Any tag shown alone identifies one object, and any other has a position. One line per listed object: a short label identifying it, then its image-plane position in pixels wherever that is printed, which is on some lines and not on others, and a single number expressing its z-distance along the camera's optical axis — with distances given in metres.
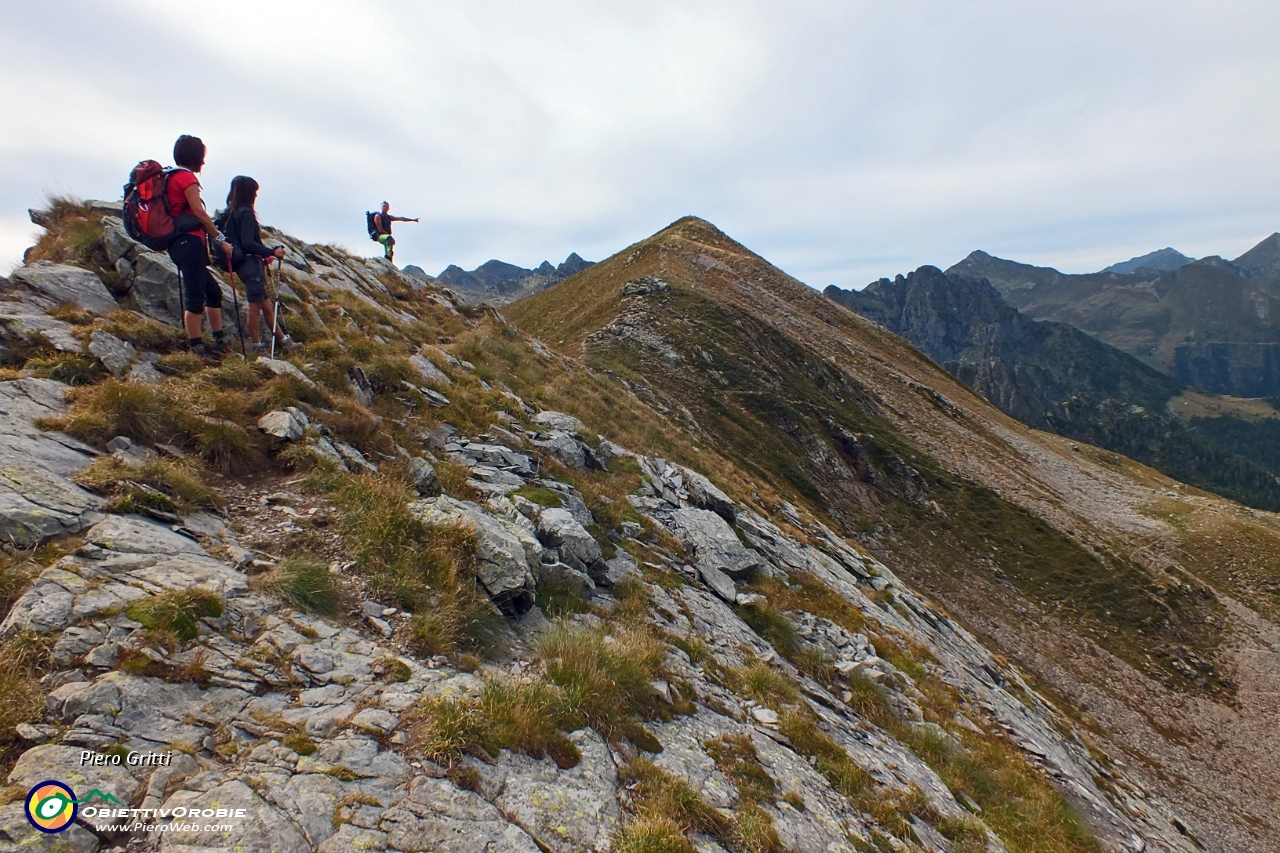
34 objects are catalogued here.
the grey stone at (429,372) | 14.30
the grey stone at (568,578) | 8.98
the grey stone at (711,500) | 17.23
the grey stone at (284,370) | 9.81
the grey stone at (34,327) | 8.12
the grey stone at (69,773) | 3.55
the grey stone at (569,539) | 9.92
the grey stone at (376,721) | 5.14
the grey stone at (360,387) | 11.35
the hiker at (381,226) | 23.67
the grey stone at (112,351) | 8.40
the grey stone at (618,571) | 10.20
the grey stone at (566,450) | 14.26
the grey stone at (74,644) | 4.36
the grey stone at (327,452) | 8.50
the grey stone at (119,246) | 10.77
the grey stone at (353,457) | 8.95
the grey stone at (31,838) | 3.19
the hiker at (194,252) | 9.09
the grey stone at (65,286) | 9.30
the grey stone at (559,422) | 15.86
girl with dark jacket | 10.82
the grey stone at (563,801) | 5.06
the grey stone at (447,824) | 4.39
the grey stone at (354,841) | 4.07
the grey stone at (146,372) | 8.45
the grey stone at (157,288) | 10.48
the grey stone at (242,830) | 3.70
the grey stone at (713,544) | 13.71
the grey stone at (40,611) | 4.40
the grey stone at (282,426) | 8.46
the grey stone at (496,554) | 7.78
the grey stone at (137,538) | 5.60
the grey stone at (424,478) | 9.21
